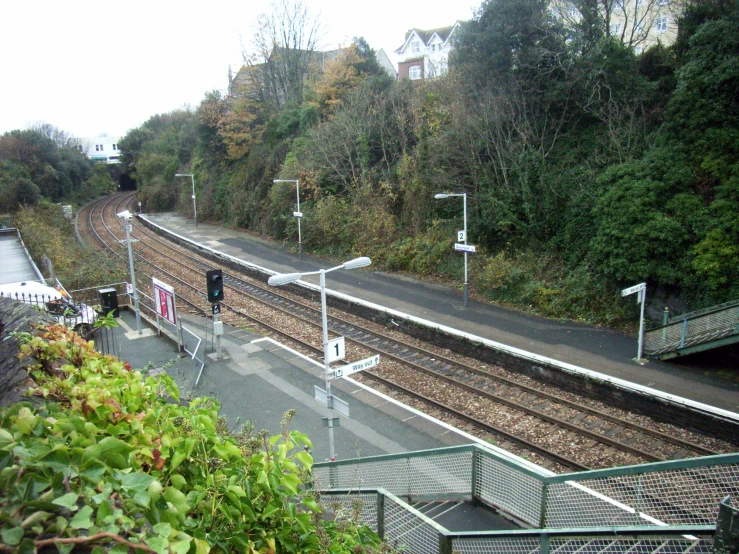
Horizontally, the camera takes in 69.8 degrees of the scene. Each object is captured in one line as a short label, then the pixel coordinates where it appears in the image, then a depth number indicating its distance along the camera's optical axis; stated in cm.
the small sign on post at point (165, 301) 1560
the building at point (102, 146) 9791
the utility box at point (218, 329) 1575
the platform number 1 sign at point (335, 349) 999
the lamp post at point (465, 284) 1929
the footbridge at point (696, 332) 1333
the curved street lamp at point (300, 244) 2869
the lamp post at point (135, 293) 1773
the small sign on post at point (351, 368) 992
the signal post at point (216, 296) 1560
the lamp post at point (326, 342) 966
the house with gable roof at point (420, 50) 4706
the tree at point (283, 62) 4462
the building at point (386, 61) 5238
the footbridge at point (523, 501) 420
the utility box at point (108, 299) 1769
